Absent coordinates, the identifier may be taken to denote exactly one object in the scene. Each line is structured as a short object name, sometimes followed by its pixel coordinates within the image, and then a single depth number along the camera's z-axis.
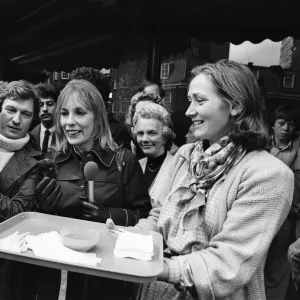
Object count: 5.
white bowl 1.27
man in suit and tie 3.54
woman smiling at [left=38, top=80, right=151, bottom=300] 1.93
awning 3.76
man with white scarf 1.91
